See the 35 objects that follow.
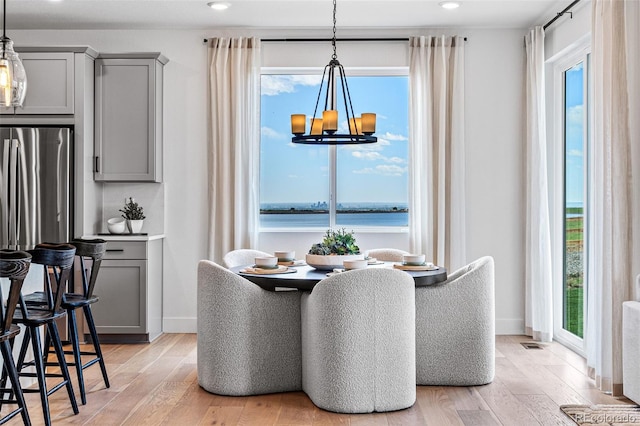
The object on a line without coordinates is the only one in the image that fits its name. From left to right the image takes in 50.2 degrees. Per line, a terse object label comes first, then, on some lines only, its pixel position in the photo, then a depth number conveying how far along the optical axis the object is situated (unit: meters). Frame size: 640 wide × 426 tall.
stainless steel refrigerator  5.43
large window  6.25
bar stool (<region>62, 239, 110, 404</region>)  3.85
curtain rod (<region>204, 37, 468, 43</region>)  6.06
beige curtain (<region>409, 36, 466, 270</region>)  5.93
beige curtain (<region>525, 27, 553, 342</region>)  5.66
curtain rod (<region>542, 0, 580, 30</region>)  5.05
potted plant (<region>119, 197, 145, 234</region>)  5.89
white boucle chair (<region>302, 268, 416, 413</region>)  3.67
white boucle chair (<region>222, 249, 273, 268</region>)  5.08
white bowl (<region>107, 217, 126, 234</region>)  5.83
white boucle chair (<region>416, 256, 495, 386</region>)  4.28
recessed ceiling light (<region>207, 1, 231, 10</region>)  5.32
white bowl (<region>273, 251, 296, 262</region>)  4.88
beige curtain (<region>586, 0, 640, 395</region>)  4.03
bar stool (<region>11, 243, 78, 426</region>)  3.30
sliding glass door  5.27
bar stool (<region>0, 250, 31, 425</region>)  2.91
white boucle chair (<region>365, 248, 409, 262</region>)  5.34
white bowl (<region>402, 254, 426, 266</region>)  4.43
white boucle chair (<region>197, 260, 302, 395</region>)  4.07
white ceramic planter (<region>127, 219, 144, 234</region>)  5.88
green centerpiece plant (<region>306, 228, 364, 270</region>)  4.44
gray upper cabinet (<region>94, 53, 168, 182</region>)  5.82
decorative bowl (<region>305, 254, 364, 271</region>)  4.43
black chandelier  4.13
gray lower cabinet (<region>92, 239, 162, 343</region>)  5.63
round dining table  3.96
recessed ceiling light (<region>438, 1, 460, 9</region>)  5.32
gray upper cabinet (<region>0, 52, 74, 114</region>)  5.57
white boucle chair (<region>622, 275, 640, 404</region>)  3.74
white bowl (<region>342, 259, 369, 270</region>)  4.13
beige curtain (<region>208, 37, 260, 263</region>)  5.96
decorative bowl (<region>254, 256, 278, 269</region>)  4.36
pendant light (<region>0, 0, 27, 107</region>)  3.50
